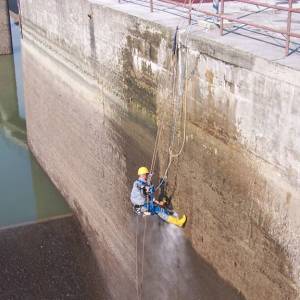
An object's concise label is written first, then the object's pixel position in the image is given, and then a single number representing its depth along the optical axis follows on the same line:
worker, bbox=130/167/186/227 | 6.93
